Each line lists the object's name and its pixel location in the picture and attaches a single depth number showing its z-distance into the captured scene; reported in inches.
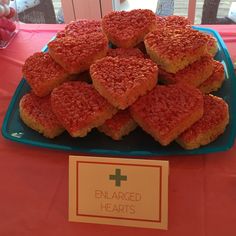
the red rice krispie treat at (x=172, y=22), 40.6
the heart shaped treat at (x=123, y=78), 31.8
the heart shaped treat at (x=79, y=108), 31.8
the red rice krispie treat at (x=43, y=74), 35.8
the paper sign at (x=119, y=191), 27.0
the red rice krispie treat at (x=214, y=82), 36.6
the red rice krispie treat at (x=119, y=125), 32.8
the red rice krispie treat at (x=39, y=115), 33.5
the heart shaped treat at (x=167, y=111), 30.9
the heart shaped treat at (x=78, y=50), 35.5
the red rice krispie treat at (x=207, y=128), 31.2
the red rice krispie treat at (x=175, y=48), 34.5
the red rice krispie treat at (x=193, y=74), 34.9
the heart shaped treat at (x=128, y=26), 38.5
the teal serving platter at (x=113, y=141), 31.7
